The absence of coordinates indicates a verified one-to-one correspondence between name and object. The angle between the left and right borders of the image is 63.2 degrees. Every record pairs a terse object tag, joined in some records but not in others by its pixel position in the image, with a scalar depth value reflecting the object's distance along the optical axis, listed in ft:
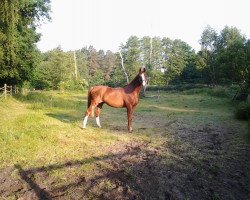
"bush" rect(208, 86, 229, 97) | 65.96
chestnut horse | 24.35
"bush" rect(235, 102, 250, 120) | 31.04
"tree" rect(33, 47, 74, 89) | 97.58
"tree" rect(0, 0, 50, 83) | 45.81
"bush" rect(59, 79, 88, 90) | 98.55
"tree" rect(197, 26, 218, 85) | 103.68
